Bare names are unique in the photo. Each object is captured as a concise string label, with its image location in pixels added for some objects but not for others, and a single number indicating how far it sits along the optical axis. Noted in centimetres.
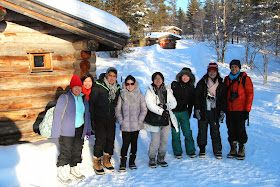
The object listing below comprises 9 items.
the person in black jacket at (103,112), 440
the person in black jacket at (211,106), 498
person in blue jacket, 397
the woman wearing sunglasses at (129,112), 444
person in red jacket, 491
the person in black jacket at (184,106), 505
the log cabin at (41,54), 460
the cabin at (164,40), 4581
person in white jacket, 466
